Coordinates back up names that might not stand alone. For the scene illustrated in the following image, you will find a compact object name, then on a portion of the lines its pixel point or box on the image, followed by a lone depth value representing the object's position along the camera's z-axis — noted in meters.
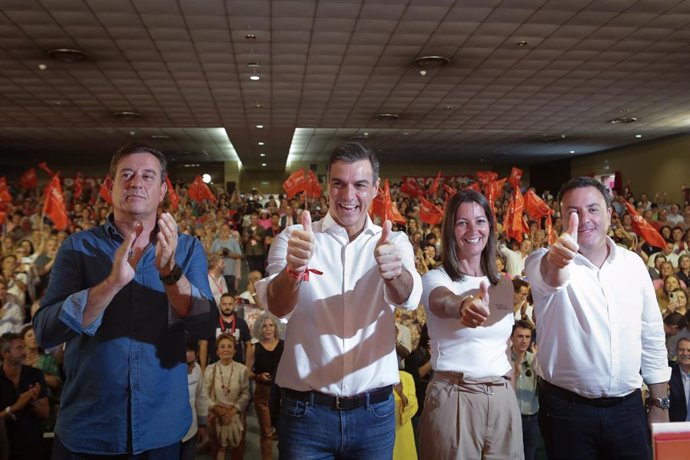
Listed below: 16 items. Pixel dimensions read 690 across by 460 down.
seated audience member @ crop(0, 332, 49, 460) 3.92
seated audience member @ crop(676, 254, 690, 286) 7.74
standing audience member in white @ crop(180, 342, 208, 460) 4.25
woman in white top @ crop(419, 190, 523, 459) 2.12
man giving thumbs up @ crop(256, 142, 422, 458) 1.77
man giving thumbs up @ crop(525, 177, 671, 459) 2.25
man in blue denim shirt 1.65
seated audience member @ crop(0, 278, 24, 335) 5.75
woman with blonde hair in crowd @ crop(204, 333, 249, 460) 4.48
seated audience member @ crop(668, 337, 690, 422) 4.06
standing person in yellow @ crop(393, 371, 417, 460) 3.62
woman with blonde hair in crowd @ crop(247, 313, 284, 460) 4.48
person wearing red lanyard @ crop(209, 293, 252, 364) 5.66
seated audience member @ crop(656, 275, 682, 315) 6.50
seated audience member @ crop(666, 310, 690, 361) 5.16
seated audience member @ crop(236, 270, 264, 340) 6.44
